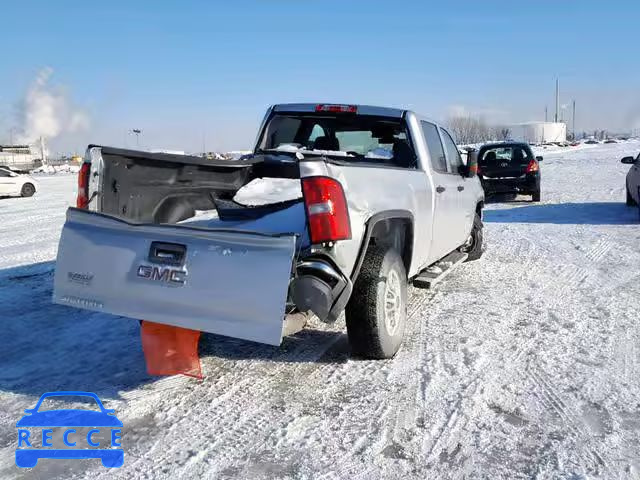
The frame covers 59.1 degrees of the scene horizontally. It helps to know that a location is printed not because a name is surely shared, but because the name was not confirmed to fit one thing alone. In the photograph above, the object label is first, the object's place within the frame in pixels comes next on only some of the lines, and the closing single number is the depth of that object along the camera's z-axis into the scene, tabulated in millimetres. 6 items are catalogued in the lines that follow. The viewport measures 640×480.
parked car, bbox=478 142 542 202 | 14336
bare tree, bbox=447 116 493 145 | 142750
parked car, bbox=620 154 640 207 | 10992
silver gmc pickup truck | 3182
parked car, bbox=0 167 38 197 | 20859
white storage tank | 160250
